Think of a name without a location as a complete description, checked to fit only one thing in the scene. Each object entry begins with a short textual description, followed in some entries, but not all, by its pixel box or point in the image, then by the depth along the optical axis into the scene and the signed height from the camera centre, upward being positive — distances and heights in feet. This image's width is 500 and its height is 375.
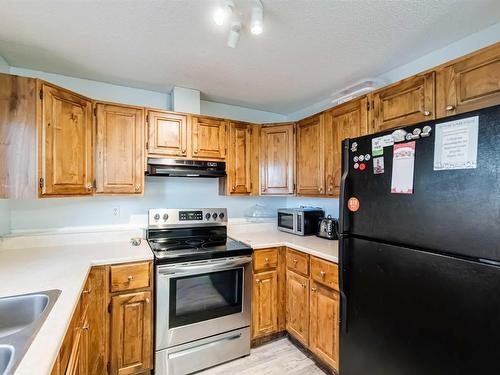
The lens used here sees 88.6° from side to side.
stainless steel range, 6.16 -2.92
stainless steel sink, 3.74 -1.85
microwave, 8.50 -1.15
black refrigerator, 3.09 -0.92
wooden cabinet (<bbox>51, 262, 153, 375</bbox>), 5.42 -3.23
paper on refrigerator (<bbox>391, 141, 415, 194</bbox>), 3.80 +0.28
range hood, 7.41 +0.50
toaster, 7.89 -1.34
